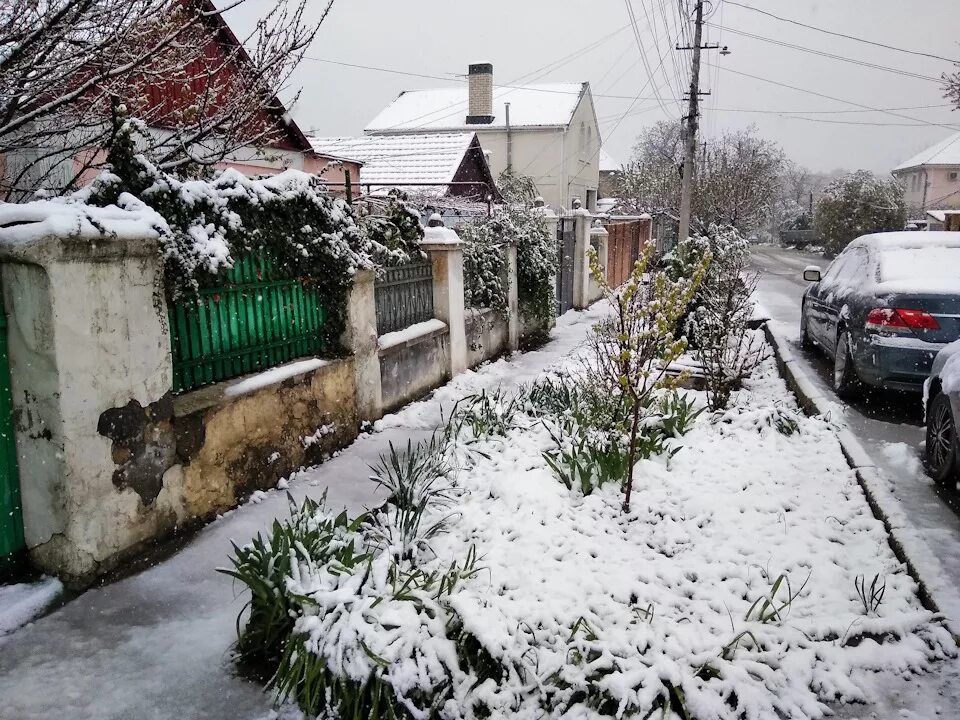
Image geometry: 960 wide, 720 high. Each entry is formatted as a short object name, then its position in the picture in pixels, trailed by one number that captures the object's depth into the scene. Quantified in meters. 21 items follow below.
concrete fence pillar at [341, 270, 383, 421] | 6.12
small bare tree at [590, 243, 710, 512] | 4.41
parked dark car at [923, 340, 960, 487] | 4.74
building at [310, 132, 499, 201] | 19.78
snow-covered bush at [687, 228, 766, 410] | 6.65
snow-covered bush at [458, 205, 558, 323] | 9.58
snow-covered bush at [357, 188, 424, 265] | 7.32
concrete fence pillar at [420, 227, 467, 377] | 8.27
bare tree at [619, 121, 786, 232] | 29.64
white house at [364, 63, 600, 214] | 30.80
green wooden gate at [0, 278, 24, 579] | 3.44
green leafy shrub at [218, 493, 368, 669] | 3.00
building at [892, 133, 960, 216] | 49.94
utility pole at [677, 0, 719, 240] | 18.50
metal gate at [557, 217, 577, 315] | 14.28
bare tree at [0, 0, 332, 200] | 4.09
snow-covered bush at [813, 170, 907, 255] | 35.91
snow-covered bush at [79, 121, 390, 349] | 4.11
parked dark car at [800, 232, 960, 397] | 6.08
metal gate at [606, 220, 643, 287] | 18.50
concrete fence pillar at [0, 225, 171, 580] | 3.31
